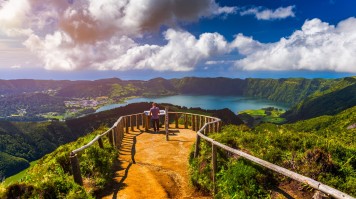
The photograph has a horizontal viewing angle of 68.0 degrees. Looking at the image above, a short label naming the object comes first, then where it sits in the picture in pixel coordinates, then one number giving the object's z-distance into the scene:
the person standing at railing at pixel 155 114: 21.34
